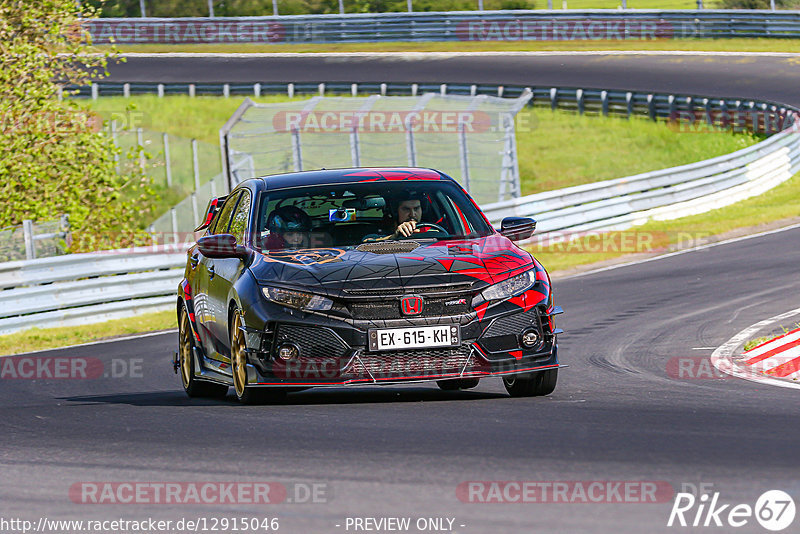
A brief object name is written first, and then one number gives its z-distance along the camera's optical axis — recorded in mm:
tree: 44969
